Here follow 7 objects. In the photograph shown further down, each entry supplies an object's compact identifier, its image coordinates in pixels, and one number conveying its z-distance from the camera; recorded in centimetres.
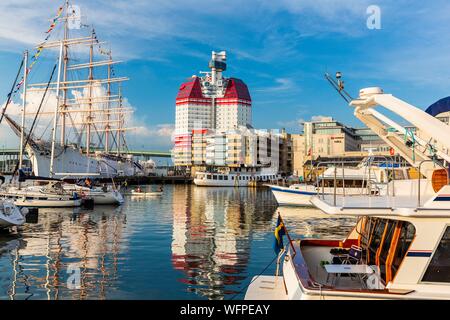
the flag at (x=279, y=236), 1095
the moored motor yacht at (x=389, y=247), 773
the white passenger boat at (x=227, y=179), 10712
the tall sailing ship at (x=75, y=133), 6788
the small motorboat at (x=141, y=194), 5909
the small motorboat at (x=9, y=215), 2389
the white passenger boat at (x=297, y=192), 4272
